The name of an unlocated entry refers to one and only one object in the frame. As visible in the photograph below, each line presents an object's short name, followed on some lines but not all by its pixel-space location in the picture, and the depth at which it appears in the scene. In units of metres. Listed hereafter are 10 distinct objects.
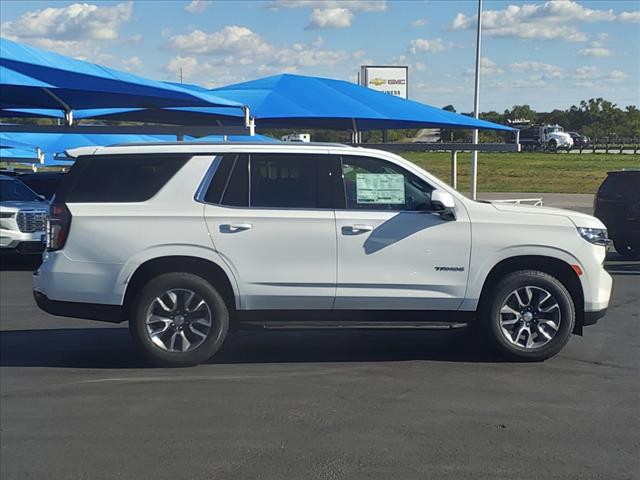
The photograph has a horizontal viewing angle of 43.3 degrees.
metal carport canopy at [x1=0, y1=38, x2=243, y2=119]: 11.68
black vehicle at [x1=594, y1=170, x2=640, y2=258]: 14.95
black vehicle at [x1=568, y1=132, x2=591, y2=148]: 70.62
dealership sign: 46.31
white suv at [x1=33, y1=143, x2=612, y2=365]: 6.91
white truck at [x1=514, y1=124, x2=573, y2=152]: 67.69
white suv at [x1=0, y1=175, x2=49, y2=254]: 14.11
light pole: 25.27
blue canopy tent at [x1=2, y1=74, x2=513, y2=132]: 17.73
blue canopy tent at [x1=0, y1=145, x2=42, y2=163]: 28.17
